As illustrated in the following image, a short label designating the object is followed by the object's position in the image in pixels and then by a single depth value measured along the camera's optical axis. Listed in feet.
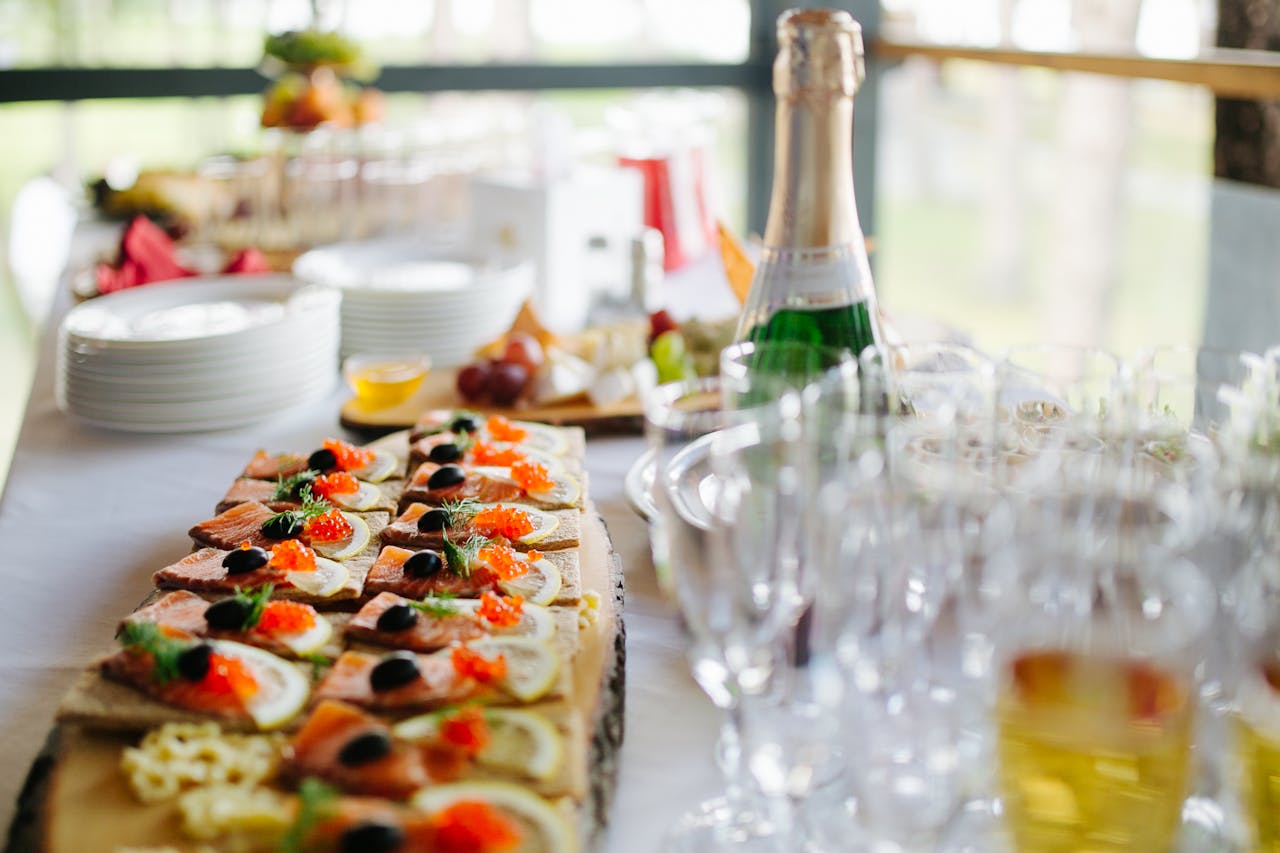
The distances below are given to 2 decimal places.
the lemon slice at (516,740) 2.58
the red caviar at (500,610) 3.13
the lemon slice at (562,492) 4.06
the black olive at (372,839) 2.24
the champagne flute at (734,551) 2.39
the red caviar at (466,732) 2.59
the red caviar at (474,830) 2.29
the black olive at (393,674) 2.80
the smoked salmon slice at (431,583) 3.36
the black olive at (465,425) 4.62
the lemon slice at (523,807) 2.35
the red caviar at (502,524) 3.70
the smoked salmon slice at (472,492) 4.04
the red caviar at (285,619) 3.15
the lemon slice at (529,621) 3.10
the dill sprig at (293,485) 4.12
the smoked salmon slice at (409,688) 2.80
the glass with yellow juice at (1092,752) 2.14
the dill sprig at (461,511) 3.74
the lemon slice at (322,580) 3.39
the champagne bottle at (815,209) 3.50
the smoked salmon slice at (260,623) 3.12
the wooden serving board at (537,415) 5.54
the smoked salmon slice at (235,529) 3.79
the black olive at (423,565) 3.41
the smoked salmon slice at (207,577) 3.44
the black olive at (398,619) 3.10
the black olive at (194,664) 2.85
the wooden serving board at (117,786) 2.51
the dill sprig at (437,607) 3.15
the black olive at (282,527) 3.72
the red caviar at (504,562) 3.42
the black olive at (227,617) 3.16
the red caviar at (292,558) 3.47
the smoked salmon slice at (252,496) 4.06
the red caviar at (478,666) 2.86
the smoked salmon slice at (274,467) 4.43
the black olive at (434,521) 3.71
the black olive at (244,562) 3.47
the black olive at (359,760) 2.48
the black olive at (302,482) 4.13
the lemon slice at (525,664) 2.84
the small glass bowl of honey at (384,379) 5.71
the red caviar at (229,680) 2.84
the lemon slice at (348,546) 3.66
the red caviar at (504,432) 4.59
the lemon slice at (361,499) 4.06
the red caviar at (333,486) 4.08
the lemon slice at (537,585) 3.34
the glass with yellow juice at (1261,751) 2.30
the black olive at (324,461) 4.30
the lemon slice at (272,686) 2.79
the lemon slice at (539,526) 3.71
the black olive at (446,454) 4.31
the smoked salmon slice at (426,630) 3.09
